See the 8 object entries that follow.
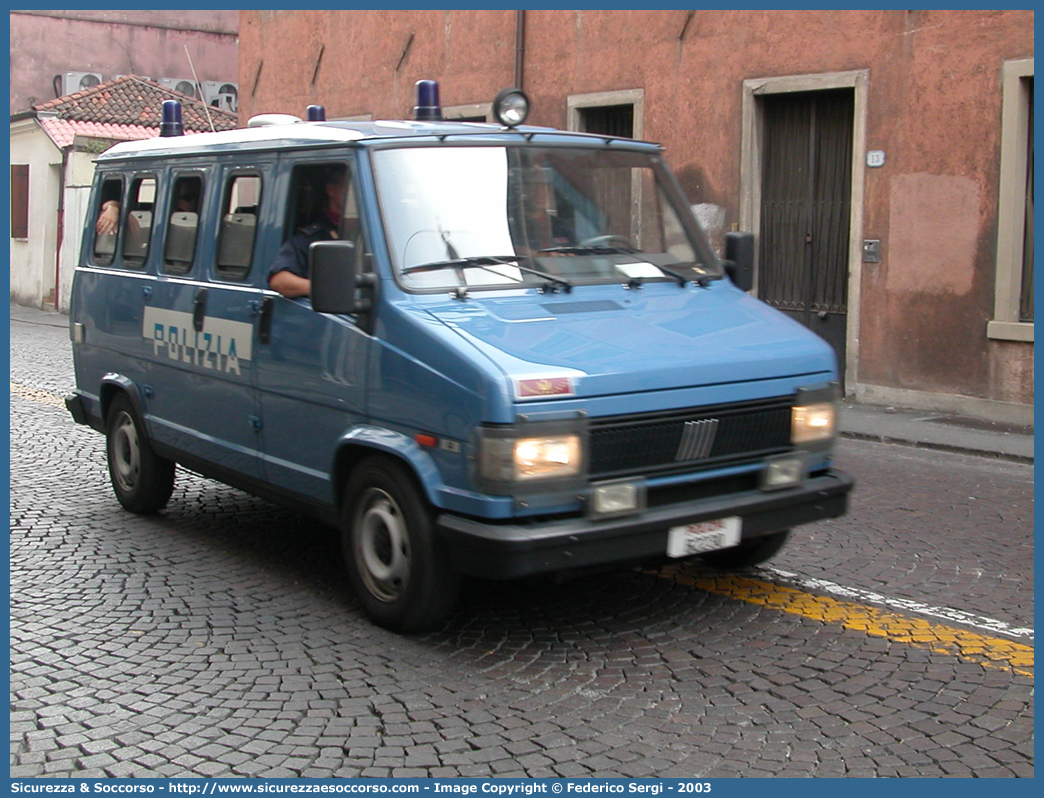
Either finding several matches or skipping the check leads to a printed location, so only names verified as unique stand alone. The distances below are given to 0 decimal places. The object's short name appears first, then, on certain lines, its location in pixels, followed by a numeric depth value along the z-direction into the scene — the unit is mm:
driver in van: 6055
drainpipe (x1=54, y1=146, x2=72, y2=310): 27672
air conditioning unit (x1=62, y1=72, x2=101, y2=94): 36188
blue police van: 5059
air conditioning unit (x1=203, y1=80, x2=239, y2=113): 36188
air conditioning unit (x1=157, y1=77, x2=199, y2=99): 36031
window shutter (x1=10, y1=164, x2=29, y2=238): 29391
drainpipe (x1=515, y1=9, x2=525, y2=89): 17906
